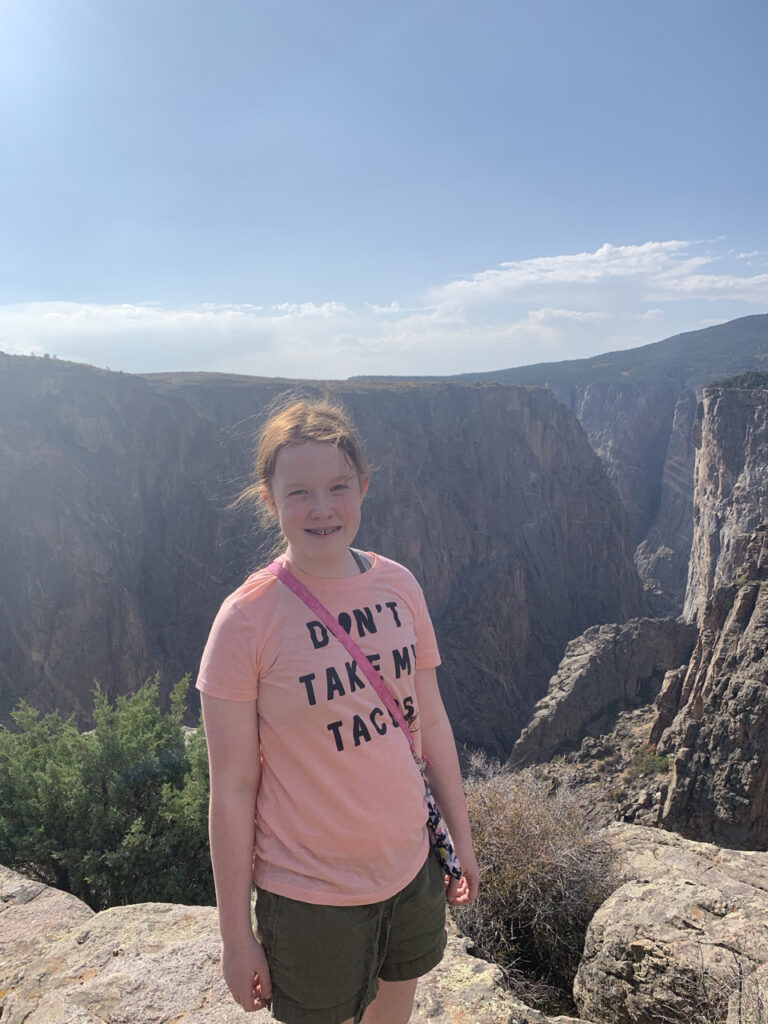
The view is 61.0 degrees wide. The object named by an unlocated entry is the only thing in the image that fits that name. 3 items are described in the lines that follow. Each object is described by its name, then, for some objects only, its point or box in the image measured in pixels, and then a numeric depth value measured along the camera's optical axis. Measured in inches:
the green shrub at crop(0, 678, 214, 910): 214.7
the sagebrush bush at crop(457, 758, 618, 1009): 178.2
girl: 78.6
